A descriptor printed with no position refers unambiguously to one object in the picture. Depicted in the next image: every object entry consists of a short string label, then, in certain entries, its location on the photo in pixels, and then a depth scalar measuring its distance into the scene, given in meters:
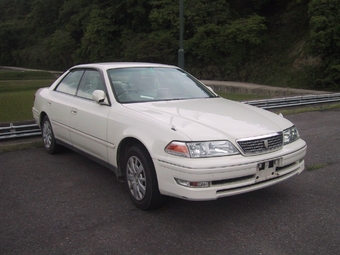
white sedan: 3.31
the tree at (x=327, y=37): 18.61
